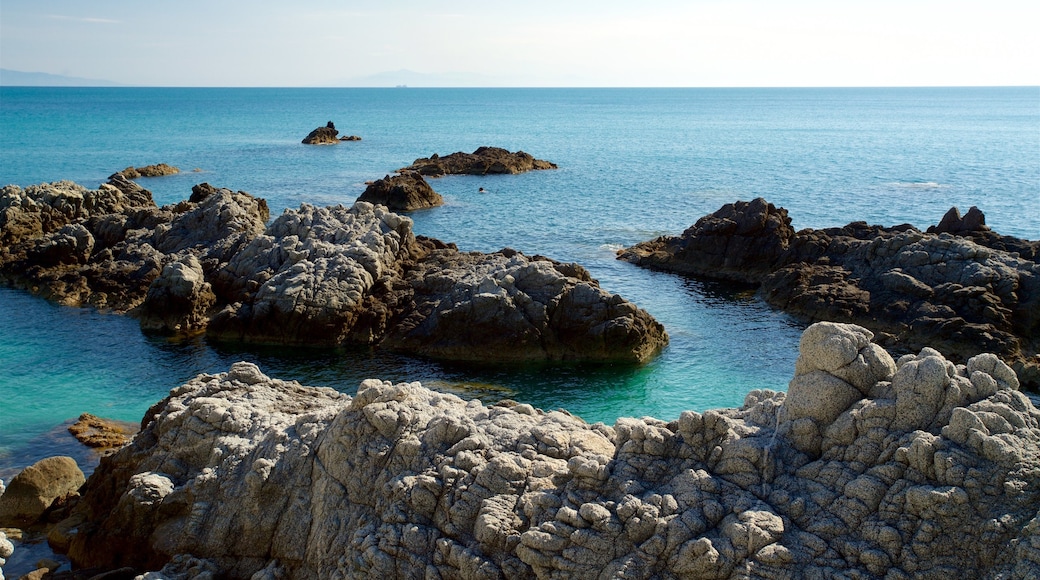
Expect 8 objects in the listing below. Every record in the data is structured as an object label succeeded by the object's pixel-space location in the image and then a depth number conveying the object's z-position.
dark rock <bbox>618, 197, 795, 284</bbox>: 44.22
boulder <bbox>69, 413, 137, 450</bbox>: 23.92
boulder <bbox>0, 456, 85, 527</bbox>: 19.11
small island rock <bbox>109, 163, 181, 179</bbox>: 81.41
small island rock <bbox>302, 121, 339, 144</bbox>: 124.38
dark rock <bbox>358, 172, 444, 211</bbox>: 66.50
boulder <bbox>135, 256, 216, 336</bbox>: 35.66
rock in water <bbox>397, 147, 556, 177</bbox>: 88.94
